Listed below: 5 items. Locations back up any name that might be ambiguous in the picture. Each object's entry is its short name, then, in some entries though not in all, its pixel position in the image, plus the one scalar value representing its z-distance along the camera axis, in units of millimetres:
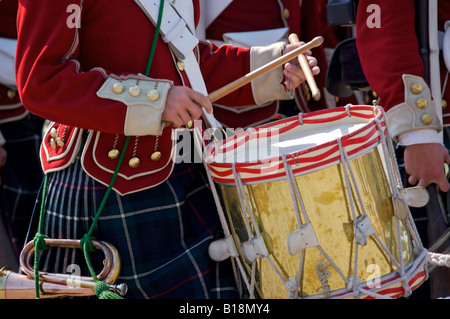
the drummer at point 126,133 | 3941
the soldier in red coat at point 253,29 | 7023
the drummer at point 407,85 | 5250
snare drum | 4016
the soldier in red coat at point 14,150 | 6676
